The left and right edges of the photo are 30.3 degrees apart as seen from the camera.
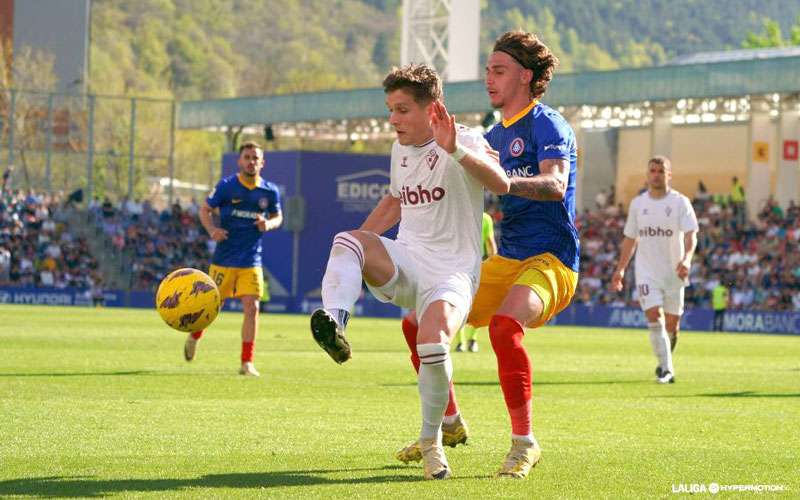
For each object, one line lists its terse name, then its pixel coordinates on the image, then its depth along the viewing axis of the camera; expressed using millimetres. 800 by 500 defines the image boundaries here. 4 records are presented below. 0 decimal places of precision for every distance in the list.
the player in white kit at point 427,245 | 7699
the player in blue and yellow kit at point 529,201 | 8258
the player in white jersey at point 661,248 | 16344
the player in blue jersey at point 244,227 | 16041
